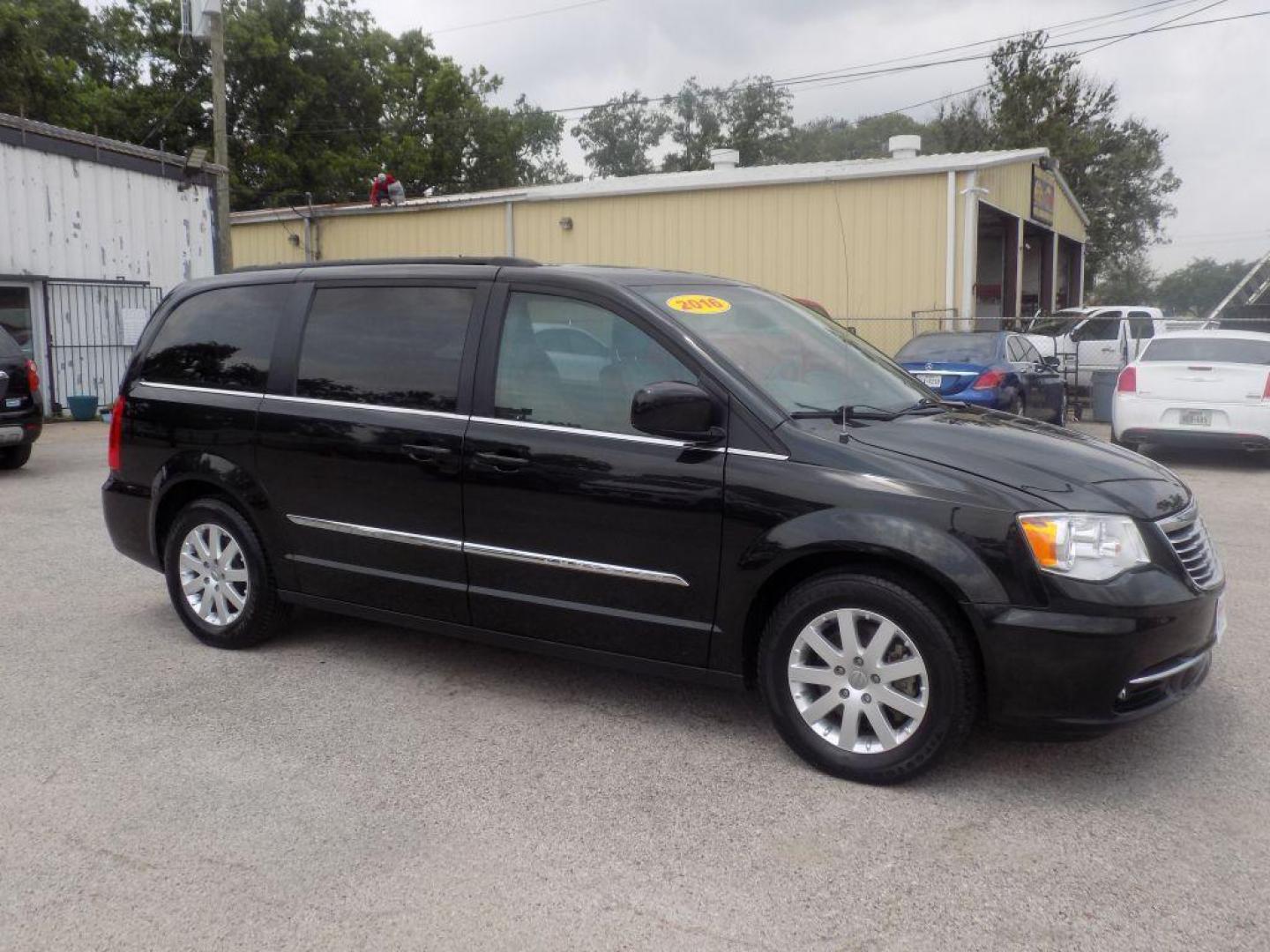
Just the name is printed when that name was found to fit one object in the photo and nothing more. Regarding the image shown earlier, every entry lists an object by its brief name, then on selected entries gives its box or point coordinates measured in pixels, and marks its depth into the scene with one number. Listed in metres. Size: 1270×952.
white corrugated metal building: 17.19
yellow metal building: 18.56
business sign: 23.36
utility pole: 18.98
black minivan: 3.61
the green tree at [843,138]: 61.44
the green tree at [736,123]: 59.88
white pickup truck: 19.83
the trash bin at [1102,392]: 16.95
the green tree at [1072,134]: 42.91
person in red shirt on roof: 24.22
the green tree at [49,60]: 31.62
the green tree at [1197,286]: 79.62
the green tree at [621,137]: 63.41
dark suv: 10.98
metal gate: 17.88
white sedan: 11.50
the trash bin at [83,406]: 17.42
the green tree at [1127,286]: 65.12
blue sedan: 13.23
